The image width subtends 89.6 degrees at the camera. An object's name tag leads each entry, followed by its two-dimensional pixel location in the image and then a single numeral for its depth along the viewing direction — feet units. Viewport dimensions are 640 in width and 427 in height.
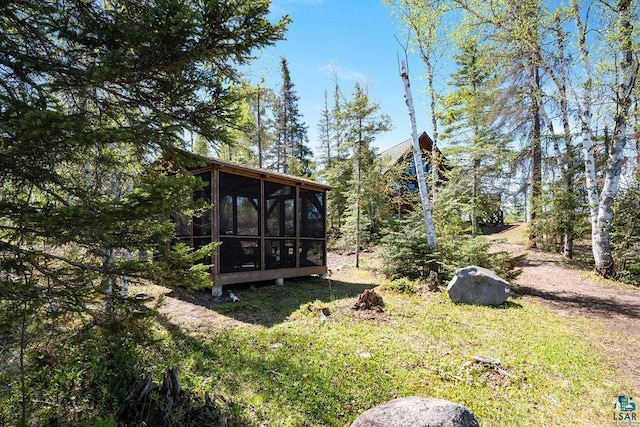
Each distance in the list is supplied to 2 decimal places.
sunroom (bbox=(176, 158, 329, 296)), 25.11
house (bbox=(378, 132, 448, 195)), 46.20
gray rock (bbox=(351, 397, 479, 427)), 7.95
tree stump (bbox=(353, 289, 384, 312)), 21.48
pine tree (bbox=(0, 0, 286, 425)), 6.88
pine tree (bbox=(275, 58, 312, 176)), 82.53
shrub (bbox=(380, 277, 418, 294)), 26.48
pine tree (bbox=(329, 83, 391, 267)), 39.58
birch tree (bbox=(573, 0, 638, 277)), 26.48
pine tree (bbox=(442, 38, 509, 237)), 42.86
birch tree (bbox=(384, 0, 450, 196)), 32.35
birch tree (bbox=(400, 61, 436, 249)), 30.37
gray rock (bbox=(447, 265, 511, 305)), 22.98
